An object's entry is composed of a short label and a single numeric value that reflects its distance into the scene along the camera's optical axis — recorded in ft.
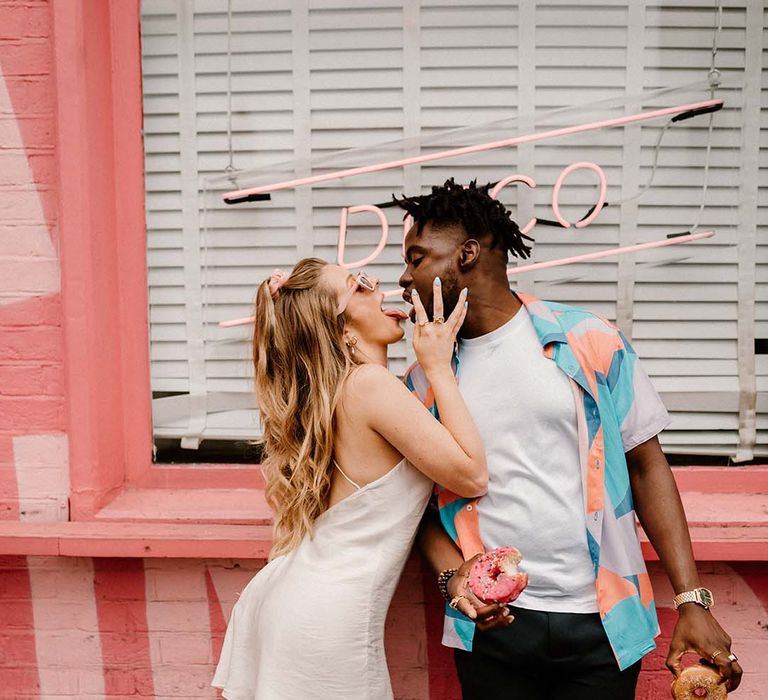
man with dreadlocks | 6.72
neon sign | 9.66
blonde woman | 6.76
